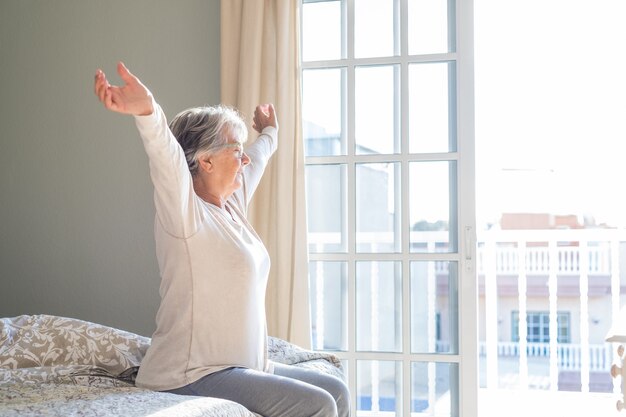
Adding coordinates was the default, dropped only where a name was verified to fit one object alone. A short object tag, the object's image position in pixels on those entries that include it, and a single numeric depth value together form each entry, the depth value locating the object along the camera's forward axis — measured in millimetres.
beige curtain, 3604
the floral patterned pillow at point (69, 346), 2625
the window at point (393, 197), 3646
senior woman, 2250
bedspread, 2066
